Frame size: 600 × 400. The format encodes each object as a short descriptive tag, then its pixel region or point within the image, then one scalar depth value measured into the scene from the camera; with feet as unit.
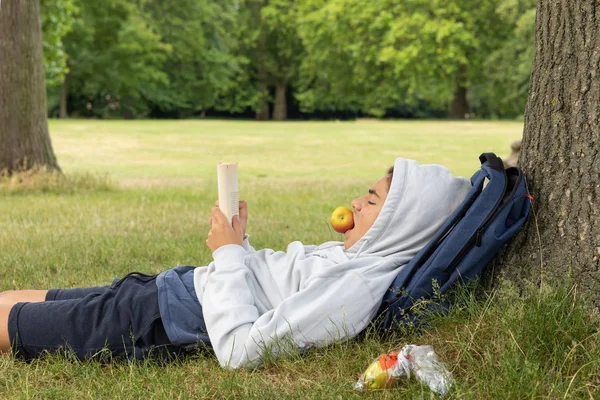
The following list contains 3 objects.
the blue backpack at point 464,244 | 9.48
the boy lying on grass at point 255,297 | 9.30
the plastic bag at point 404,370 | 8.55
